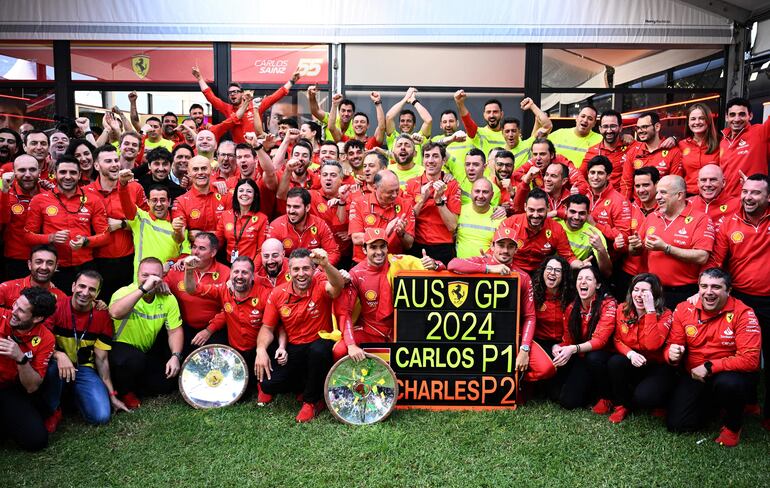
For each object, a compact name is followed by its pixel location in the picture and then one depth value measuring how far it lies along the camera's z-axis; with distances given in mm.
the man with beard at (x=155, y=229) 6660
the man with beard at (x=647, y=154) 7434
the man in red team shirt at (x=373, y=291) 6047
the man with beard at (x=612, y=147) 7941
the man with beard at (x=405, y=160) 7602
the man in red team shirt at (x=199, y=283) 6391
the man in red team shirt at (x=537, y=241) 6438
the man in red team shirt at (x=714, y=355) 5262
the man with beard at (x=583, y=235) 6328
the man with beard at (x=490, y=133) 8906
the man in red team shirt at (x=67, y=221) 6500
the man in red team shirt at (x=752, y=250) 5727
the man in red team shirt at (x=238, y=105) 9883
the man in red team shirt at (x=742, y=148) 6934
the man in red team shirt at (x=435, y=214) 6938
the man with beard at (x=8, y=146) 7703
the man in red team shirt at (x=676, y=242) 5871
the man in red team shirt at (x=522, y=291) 5883
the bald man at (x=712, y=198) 6098
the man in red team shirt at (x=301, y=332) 5801
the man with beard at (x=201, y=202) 6988
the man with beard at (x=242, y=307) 6082
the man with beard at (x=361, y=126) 9138
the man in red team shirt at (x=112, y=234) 6762
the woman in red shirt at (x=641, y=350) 5582
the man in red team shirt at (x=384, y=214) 6668
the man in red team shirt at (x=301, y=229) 6508
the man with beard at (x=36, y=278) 5586
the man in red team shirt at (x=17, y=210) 6566
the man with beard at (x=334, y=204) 7180
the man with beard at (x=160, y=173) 7469
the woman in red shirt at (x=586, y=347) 5871
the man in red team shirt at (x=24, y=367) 5086
